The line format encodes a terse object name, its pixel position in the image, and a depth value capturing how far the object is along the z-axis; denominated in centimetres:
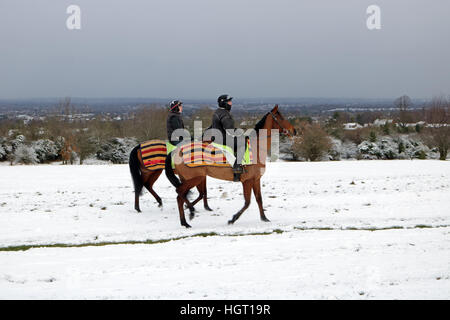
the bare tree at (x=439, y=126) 3450
